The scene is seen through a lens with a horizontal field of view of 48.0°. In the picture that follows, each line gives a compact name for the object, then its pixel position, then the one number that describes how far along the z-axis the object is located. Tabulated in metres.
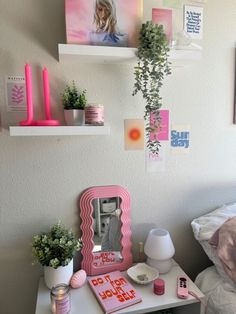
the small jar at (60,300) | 0.97
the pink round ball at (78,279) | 1.13
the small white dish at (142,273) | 1.17
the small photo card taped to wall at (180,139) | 1.33
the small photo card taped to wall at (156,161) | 1.32
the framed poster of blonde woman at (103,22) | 1.03
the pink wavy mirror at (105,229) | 1.24
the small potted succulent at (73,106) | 1.10
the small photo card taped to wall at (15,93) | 1.12
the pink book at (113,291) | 1.03
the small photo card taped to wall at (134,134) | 1.27
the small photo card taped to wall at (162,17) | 1.20
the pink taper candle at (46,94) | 1.08
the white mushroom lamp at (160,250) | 1.22
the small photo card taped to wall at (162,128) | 1.29
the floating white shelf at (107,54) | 1.01
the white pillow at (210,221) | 1.24
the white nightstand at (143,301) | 1.02
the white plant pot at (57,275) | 1.11
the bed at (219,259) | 1.07
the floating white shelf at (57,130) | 1.00
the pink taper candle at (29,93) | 1.05
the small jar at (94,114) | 1.09
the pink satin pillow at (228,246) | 1.06
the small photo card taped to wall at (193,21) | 1.26
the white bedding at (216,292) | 1.06
